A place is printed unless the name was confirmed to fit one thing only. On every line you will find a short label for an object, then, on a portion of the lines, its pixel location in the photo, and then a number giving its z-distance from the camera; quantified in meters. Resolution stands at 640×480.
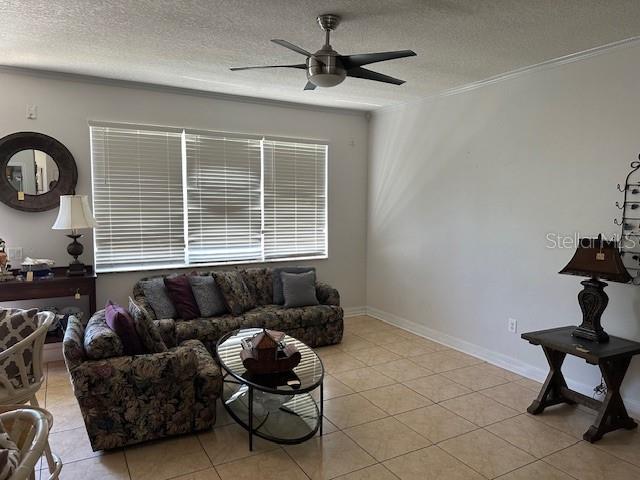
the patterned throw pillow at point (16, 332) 2.48
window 4.60
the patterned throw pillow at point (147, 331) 2.89
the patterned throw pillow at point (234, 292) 4.53
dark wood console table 3.83
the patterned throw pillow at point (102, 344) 2.66
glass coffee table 2.78
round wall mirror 4.12
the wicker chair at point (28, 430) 1.37
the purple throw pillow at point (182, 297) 4.35
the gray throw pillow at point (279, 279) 4.96
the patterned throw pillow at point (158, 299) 4.28
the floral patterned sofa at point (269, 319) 4.16
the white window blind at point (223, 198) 4.98
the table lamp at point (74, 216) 3.97
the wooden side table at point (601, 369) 2.95
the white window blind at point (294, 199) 5.44
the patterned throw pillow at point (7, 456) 1.29
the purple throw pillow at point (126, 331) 2.82
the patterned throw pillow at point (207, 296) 4.43
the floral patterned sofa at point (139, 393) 2.61
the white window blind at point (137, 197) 4.54
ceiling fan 2.55
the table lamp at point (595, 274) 3.02
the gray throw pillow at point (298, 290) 4.82
